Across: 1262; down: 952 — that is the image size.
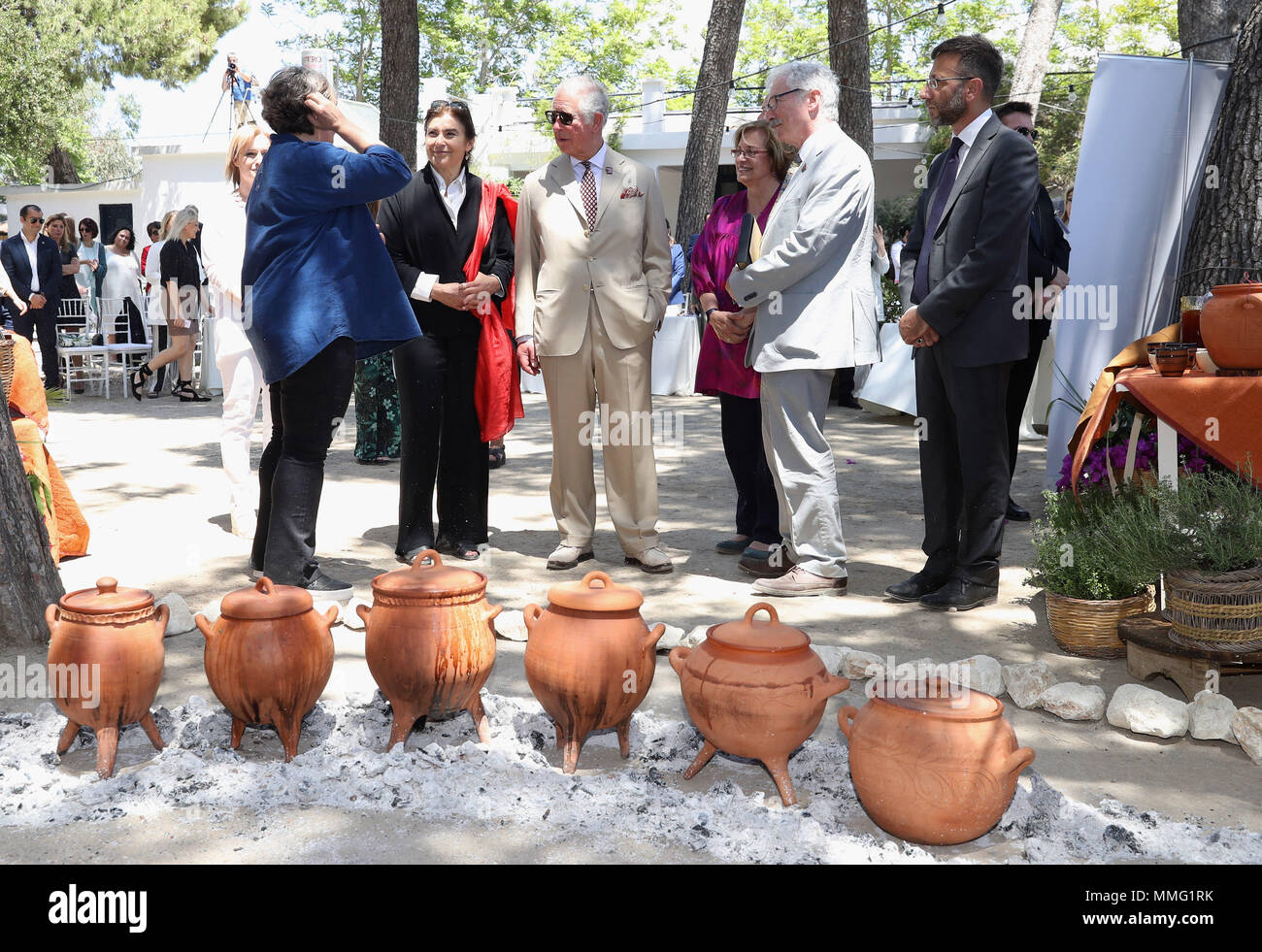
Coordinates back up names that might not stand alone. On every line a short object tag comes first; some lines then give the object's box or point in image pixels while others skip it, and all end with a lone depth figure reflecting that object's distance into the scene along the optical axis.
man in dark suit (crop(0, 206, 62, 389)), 12.52
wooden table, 3.74
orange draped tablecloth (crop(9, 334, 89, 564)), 5.43
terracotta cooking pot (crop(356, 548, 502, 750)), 3.28
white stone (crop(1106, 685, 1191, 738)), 3.49
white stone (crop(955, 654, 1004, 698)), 3.78
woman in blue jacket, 4.29
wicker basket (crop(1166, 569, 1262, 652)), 3.77
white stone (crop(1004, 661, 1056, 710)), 3.74
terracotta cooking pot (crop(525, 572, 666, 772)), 3.21
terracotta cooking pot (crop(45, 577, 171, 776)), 3.20
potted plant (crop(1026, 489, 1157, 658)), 4.23
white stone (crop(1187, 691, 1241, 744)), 3.44
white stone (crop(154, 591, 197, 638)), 4.45
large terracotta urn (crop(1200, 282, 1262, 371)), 4.09
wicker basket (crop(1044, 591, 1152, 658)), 4.23
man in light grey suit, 4.82
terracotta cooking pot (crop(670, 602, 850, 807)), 3.00
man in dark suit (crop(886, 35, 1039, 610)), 4.55
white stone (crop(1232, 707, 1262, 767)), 3.29
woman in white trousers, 5.77
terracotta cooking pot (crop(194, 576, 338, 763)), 3.23
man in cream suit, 5.29
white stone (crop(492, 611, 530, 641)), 4.46
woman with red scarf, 5.41
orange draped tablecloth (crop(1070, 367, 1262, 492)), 4.06
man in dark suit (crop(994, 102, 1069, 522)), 6.21
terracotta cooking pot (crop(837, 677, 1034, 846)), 2.70
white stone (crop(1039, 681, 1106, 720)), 3.62
